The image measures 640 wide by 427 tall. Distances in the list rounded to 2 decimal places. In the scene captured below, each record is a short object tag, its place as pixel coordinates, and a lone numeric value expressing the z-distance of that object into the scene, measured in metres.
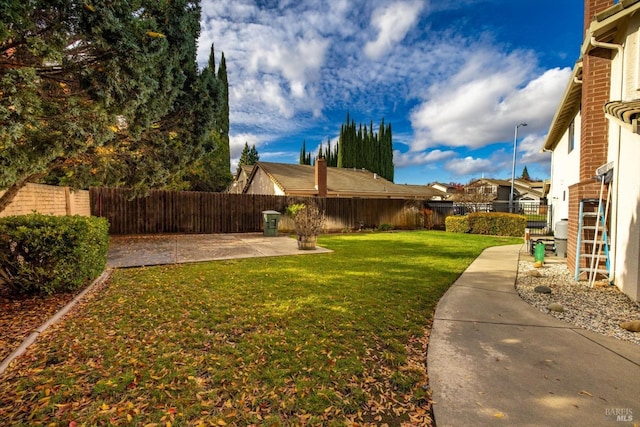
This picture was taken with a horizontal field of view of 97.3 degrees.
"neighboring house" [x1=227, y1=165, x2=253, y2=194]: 27.76
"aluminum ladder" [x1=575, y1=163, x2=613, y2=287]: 5.26
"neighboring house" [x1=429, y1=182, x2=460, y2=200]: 45.53
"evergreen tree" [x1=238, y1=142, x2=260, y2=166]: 47.25
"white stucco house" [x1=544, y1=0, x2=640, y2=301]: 4.38
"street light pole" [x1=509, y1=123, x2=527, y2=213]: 21.54
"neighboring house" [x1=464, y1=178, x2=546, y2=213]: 35.96
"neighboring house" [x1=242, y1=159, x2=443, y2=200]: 18.97
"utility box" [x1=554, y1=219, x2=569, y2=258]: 8.15
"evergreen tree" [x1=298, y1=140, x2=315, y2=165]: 51.84
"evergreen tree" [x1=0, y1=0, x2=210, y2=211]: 2.82
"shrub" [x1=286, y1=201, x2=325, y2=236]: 9.15
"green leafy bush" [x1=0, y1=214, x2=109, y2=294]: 3.96
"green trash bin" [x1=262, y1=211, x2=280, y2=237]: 13.20
